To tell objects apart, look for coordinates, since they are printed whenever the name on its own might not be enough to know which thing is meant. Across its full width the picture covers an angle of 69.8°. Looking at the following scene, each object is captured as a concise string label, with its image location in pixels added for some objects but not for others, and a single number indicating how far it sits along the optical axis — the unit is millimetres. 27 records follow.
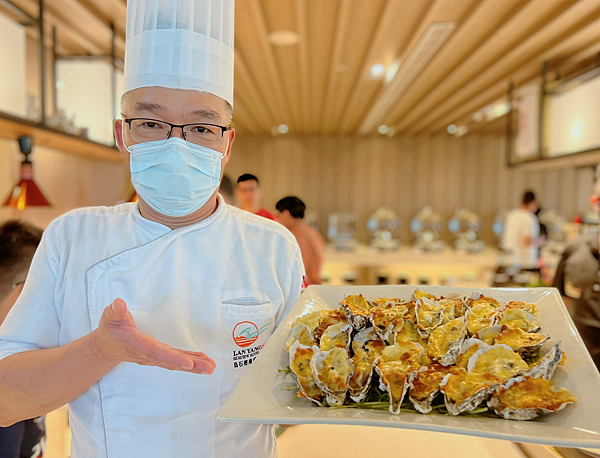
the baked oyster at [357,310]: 818
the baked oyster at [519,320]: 801
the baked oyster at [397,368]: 640
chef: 899
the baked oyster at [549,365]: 665
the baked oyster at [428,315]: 788
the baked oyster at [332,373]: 667
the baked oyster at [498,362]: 673
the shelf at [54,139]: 2266
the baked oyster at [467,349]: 722
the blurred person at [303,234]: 1544
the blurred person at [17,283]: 1088
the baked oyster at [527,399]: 603
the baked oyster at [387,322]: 794
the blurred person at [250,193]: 1441
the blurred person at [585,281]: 2441
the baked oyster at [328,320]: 827
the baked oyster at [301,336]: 798
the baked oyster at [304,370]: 682
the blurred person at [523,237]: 4617
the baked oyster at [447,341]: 731
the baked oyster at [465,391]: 622
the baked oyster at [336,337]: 767
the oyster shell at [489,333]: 769
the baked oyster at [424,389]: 633
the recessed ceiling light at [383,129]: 6129
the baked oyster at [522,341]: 729
